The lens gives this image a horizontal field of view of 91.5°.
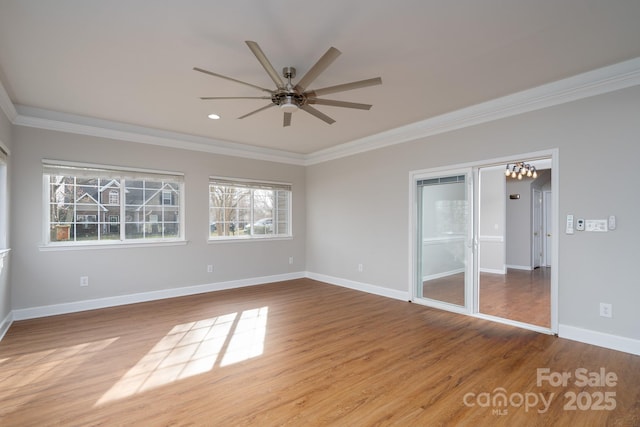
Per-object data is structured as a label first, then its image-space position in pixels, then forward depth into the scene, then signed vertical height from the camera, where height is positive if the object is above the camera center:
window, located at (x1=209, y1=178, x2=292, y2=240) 5.70 +0.07
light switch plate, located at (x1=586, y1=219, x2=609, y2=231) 3.07 -0.12
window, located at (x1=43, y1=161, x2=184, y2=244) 4.29 +0.12
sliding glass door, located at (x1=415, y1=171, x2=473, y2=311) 4.21 -0.39
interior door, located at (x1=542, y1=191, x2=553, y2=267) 8.24 -0.29
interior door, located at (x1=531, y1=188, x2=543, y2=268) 7.88 -0.41
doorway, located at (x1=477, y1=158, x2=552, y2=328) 5.73 -0.56
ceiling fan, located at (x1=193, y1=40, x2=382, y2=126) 2.18 +1.03
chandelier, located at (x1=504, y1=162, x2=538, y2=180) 6.82 +0.95
